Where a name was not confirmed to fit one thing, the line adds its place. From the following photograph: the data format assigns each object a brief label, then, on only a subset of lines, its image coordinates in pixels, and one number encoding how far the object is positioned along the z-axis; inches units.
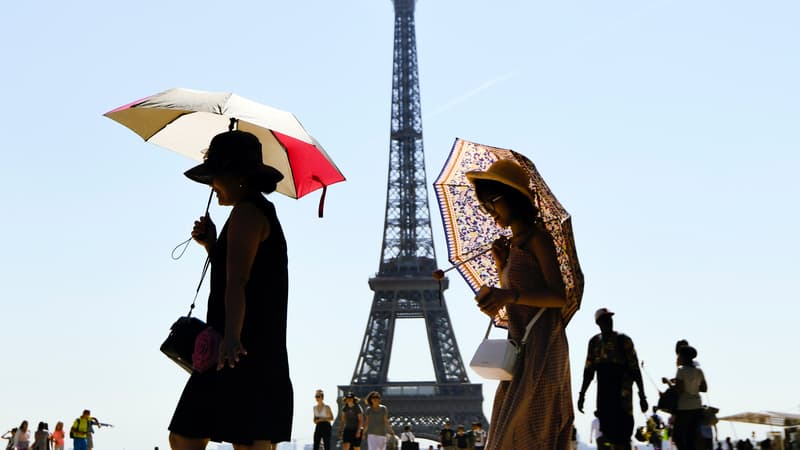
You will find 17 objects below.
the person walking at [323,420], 642.8
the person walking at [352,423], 609.0
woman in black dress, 148.8
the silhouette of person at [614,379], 343.6
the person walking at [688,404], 378.6
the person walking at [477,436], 825.7
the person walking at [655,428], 488.4
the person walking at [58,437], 929.5
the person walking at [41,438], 858.8
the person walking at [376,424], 608.7
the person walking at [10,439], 991.8
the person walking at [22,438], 817.5
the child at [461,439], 791.1
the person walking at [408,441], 813.2
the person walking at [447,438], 840.9
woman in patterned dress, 197.0
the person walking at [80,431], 787.4
